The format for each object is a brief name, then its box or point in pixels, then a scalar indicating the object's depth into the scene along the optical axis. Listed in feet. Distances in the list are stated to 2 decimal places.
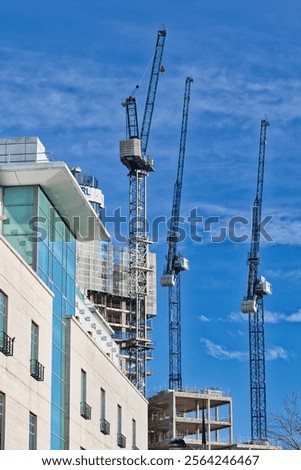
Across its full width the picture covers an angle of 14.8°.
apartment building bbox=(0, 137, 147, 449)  188.75
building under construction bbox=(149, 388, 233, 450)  161.79
